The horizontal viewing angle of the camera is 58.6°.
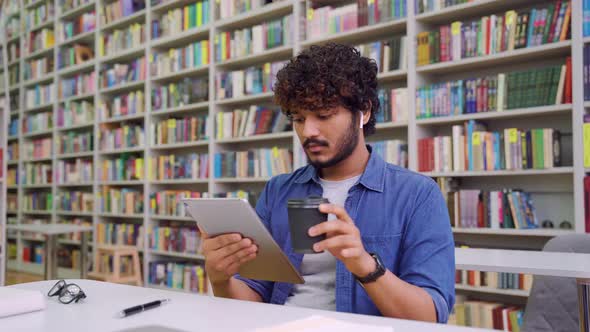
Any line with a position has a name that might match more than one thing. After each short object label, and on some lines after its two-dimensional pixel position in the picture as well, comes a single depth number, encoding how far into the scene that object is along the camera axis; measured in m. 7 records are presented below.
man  1.19
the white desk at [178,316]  0.94
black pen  1.06
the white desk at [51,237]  4.30
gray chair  1.86
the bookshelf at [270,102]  2.97
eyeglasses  1.21
